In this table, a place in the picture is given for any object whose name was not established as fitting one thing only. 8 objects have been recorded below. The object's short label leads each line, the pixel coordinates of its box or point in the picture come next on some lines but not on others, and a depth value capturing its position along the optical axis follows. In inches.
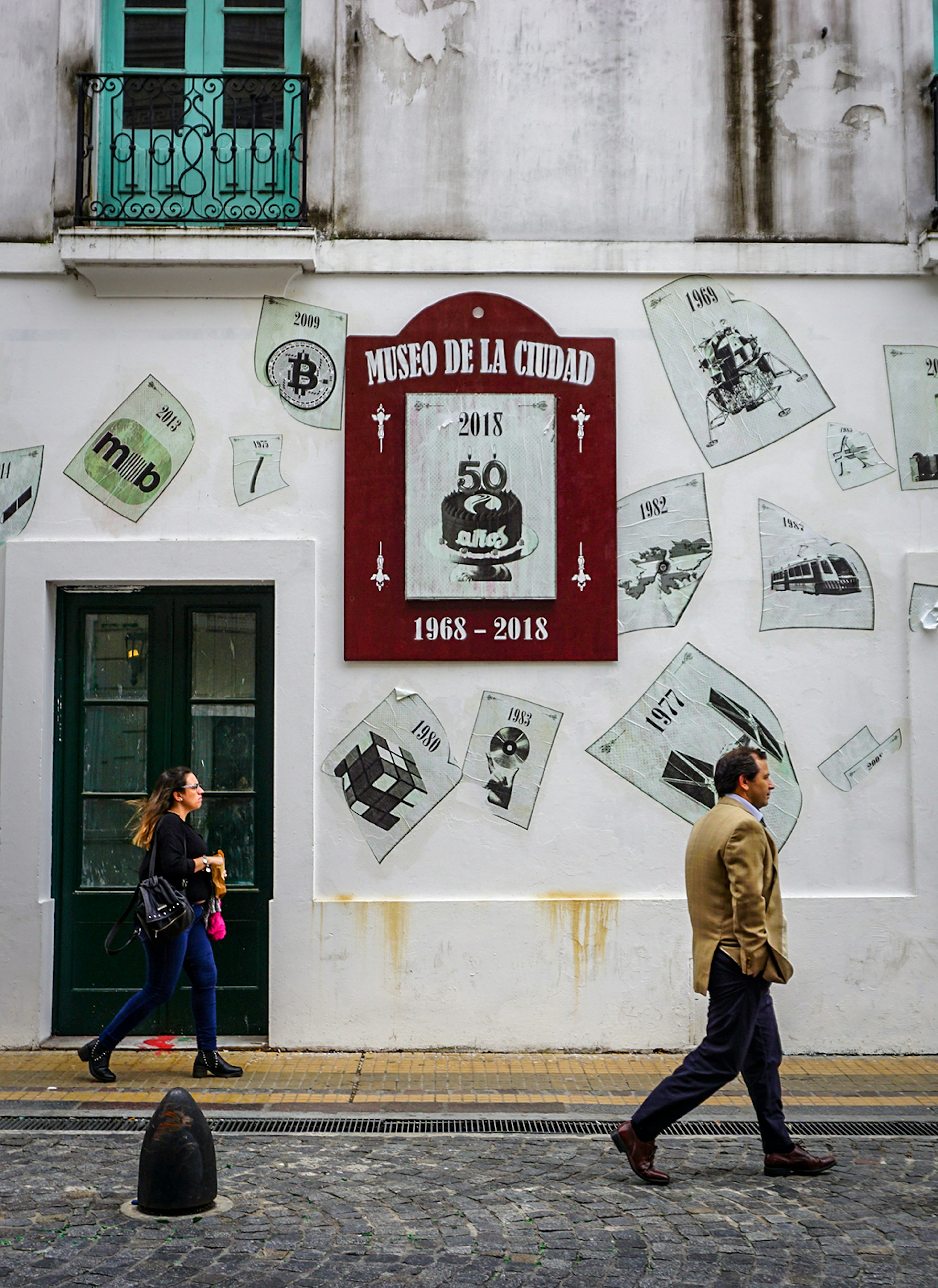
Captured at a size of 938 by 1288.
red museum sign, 341.7
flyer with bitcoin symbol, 345.4
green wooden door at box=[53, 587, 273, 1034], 341.7
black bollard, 209.6
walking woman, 295.9
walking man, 228.5
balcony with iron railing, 347.9
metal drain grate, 264.7
